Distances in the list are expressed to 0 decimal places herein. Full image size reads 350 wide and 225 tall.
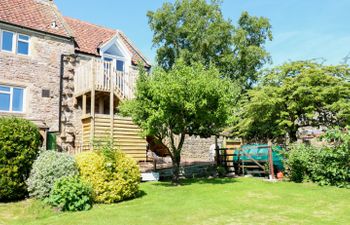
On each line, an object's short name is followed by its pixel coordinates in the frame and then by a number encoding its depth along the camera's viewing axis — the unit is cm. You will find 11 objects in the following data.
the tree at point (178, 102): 1253
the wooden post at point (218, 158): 1813
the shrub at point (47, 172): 1012
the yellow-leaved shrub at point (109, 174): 1045
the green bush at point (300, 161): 1393
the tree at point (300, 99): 1719
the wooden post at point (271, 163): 1469
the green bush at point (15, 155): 1012
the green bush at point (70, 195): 947
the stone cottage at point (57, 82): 1600
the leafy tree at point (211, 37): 2705
